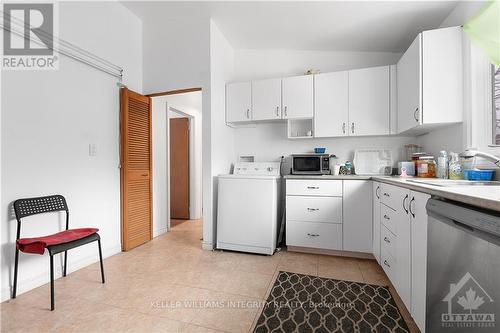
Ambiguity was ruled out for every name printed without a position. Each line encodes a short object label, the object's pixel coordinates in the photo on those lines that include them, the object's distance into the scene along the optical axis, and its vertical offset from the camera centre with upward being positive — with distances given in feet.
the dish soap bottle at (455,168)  6.26 -0.07
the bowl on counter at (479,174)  5.54 -0.22
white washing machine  8.50 -1.77
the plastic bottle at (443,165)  6.69 +0.01
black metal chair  5.36 -1.78
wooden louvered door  8.96 -0.15
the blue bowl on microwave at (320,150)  9.73 +0.63
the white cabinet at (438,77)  6.35 +2.43
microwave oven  9.21 +0.05
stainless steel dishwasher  2.50 -1.31
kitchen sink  4.99 -0.39
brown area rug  4.78 -3.25
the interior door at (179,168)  14.49 -0.17
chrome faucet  4.52 +0.22
